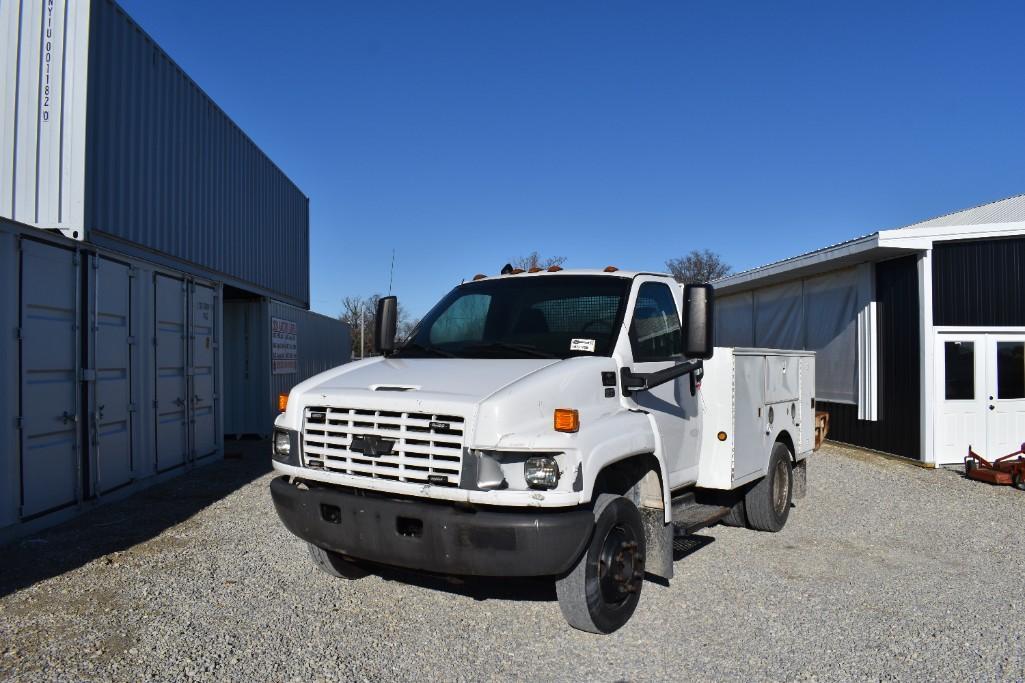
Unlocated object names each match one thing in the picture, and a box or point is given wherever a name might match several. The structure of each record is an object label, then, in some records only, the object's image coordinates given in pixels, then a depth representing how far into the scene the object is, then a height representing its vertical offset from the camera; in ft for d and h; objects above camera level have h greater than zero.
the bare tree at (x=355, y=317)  163.22 +6.73
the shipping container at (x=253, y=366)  43.52 -1.13
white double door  35.47 -2.28
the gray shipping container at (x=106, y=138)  25.52 +8.28
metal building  35.32 +0.25
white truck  11.93 -1.72
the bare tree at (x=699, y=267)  160.86 +17.67
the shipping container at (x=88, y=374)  20.49 -0.88
